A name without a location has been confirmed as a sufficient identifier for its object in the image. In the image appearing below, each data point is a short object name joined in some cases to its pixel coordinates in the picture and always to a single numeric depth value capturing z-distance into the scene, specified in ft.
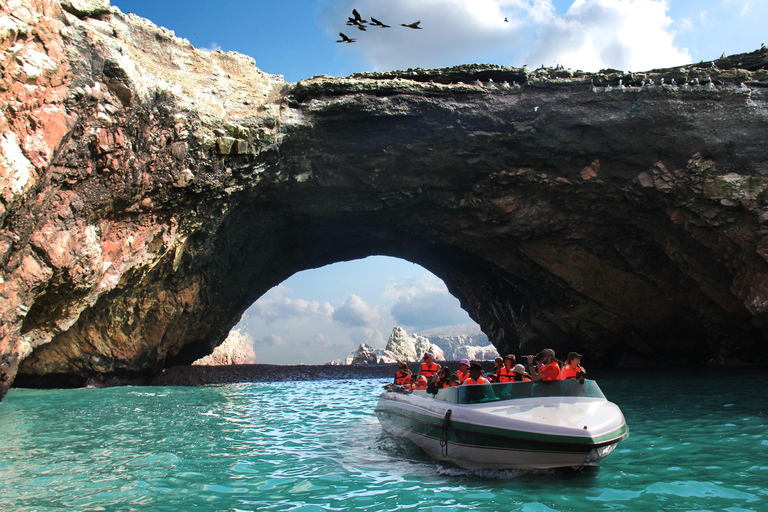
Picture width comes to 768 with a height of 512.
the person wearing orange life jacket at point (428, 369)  37.99
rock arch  40.98
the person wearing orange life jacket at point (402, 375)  40.96
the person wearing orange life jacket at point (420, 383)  36.04
